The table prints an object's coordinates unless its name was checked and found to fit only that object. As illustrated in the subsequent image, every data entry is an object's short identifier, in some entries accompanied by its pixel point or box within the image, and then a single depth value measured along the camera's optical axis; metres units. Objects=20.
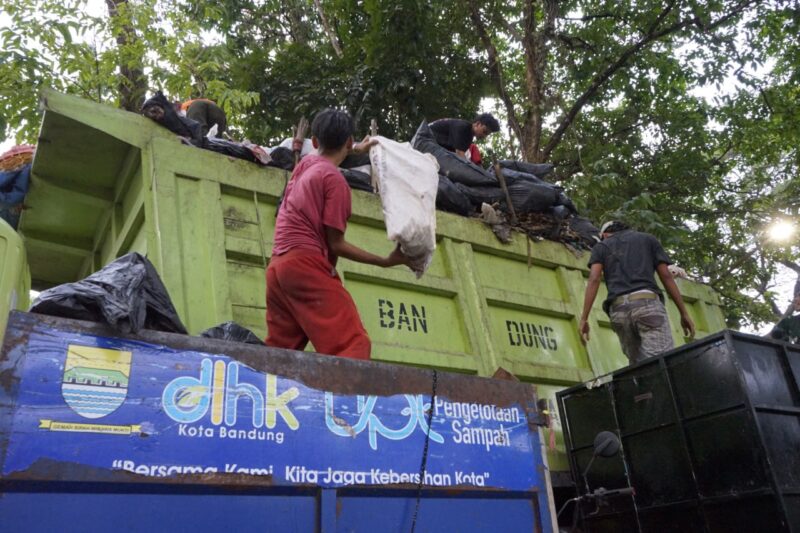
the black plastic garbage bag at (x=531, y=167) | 4.74
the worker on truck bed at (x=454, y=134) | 4.81
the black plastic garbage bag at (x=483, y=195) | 4.27
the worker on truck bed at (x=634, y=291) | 3.87
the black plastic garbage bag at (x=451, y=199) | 3.99
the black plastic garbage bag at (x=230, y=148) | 3.32
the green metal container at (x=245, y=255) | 2.95
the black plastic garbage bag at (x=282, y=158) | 3.48
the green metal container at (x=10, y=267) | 2.15
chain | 1.77
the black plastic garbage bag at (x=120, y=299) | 1.55
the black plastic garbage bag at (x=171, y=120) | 3.21
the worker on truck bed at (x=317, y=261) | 2.27
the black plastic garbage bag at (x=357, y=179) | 3.59
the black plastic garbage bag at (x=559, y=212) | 4.52
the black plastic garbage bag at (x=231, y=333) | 2.17
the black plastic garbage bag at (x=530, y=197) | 4.39
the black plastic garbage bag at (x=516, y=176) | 4.47
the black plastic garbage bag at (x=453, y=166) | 4.32
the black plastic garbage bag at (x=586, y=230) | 4.75
